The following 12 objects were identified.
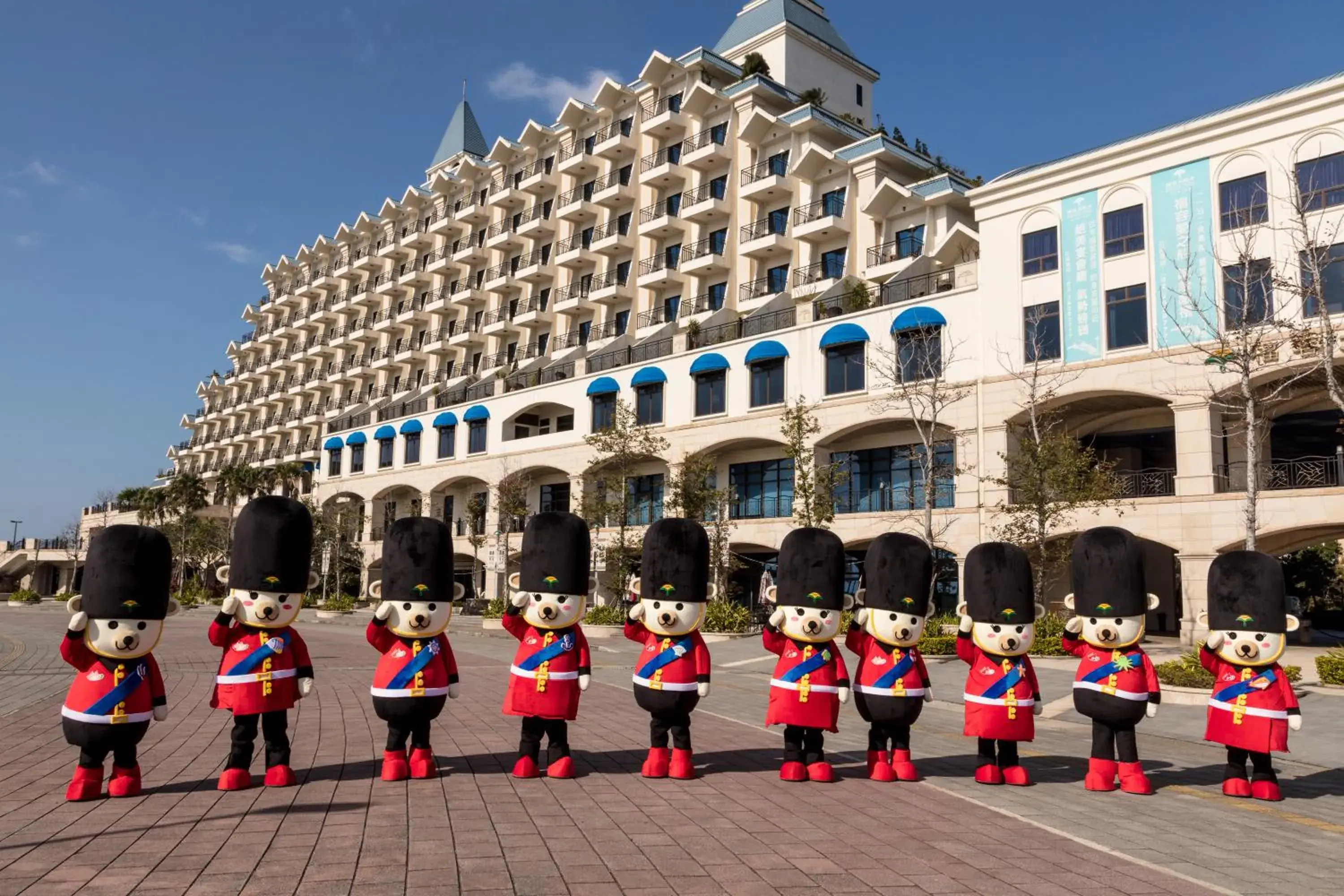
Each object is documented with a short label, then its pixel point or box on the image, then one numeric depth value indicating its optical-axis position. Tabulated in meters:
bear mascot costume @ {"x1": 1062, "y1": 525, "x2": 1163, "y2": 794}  8.79
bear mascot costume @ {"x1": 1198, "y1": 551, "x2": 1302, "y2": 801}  8.59
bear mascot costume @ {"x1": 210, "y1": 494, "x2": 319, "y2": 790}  8.15
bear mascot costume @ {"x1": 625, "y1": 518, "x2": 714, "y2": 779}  8.97
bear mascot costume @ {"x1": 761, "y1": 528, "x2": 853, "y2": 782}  8.91
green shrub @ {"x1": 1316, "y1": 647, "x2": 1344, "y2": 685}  16.88
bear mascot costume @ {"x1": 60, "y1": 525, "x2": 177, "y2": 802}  7.56
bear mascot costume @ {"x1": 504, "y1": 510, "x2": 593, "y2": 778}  8.80
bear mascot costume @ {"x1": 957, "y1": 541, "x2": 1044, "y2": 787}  8.97
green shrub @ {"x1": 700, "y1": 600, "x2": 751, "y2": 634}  28.48
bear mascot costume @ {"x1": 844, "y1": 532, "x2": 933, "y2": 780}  9.00
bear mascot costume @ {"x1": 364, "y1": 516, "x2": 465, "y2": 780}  8.49
